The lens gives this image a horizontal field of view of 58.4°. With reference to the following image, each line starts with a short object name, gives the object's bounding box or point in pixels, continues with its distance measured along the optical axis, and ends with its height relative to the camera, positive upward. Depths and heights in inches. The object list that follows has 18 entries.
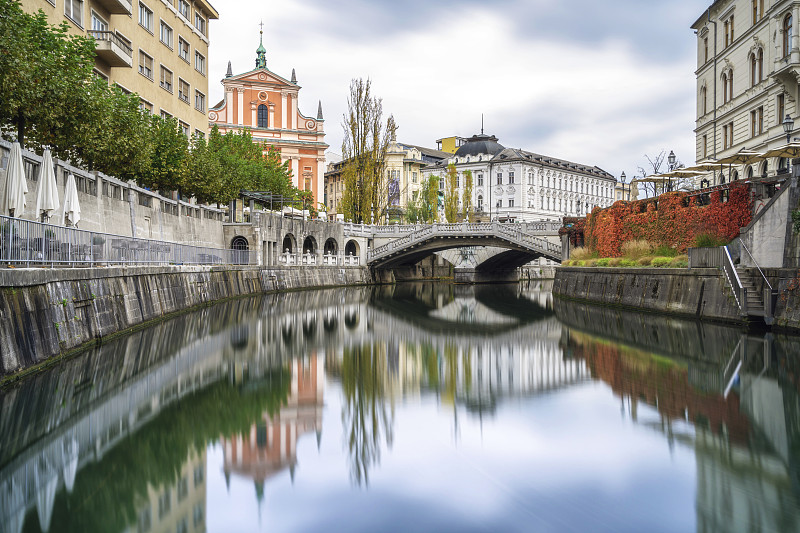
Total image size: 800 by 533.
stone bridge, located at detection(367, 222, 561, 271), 2224.4 +65.3
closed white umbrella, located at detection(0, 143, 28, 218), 655.8 +68.6
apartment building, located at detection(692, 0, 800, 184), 1419.8 +416.9
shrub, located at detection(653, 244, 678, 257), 1225.4 +15.8
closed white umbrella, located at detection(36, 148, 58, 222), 731.1 +74.8
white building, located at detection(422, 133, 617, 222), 4389.8 +505.2
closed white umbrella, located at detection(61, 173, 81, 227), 830.5 +65.8
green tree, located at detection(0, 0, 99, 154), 689.0 +191.7
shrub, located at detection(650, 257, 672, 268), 1163.1 -3.1
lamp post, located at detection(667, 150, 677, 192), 1419.7 +204.4
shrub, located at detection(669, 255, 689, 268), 1109.7 -3.0
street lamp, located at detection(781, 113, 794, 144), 1004.8 +192.3
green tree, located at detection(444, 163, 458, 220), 3326.8 +290.8
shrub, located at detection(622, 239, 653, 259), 1324.6 +21.5
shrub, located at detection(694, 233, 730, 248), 1059.2 +29.0
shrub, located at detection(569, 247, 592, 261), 1757.1 +17.3
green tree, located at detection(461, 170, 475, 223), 3619.6 +302.6
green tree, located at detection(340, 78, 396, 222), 2588.6 +402.0
